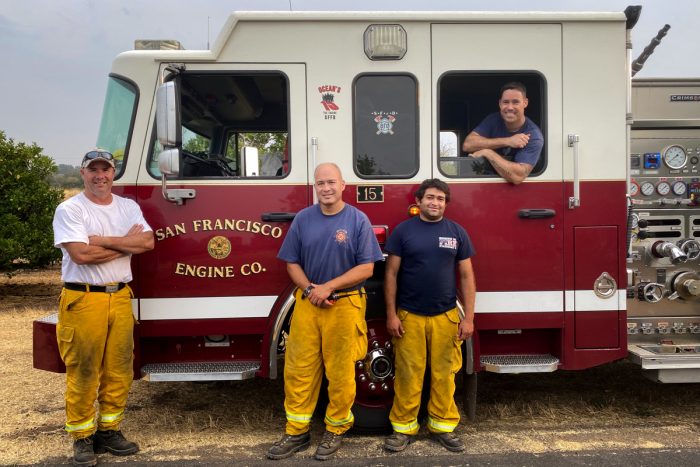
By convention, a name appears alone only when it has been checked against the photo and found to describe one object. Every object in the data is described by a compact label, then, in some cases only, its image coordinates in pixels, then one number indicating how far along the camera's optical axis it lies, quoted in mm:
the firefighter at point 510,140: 3836
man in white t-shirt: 3476
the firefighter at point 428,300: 3570
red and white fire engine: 3785
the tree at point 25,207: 9070
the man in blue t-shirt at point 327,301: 3453
